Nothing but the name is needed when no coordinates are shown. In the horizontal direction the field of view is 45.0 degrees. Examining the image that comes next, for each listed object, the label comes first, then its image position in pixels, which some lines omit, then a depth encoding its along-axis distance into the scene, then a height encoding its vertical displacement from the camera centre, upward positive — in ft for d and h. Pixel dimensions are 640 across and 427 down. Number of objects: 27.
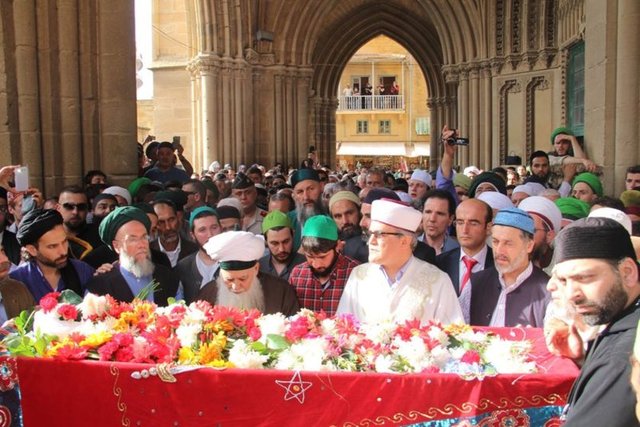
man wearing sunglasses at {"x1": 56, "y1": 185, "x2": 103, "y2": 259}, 21.49 -1.59
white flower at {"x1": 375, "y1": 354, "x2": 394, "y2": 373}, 10.52 -2.85
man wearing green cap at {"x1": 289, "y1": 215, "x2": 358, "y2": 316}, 16.05 -2.44
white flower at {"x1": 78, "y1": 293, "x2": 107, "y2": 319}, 12.71 -2.43
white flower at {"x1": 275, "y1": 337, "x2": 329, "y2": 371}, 10.66 -2.80
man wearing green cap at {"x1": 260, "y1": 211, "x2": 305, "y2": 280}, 18.58 -2.14
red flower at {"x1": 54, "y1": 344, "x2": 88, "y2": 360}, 11.10 -2.78
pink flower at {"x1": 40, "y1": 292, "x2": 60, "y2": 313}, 12.58 -2.34
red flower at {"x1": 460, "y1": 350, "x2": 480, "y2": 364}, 10.56 -2.79
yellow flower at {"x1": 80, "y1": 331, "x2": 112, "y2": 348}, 11.42 -2.67
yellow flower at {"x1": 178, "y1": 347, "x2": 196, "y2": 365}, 10.87 -2.80
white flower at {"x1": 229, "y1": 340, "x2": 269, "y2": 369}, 10.76 -2.80
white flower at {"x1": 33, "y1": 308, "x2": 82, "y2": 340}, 12.01 -2.59
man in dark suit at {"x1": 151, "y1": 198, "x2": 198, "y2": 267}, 21.29 -2.10
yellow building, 161.27 +10.05
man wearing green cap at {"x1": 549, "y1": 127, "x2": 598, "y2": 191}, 28.82 -0.25
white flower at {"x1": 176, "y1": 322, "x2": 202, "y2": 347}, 11.42 -2.62
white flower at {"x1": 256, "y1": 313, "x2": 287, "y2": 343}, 11.79 -2.60
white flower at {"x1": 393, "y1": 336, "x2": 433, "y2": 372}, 10.59 -2.76
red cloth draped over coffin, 10.10 -3.22
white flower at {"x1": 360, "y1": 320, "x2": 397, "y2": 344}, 11.52 -2.67
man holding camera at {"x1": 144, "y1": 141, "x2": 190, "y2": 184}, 35.06 -0.50
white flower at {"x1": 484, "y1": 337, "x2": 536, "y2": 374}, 10.42 -2.81
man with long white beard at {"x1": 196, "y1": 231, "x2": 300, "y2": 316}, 14.74 -2.45
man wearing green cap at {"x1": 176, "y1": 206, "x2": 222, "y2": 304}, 17.75 -2.54
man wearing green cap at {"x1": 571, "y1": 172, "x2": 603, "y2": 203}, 23.91 -1.11
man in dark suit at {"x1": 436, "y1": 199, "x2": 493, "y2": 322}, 16.79 -1.93
